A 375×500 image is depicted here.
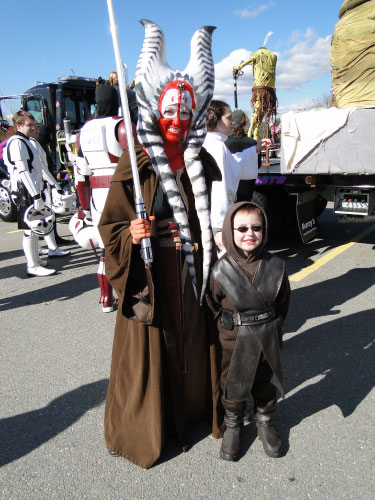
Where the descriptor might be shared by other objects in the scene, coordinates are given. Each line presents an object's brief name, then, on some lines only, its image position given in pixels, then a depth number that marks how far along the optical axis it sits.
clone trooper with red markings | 3.15
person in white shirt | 2.88
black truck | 8.95
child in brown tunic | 1.93
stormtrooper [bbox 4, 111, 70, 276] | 4.77
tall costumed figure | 1.83
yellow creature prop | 8.66
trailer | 4.29
